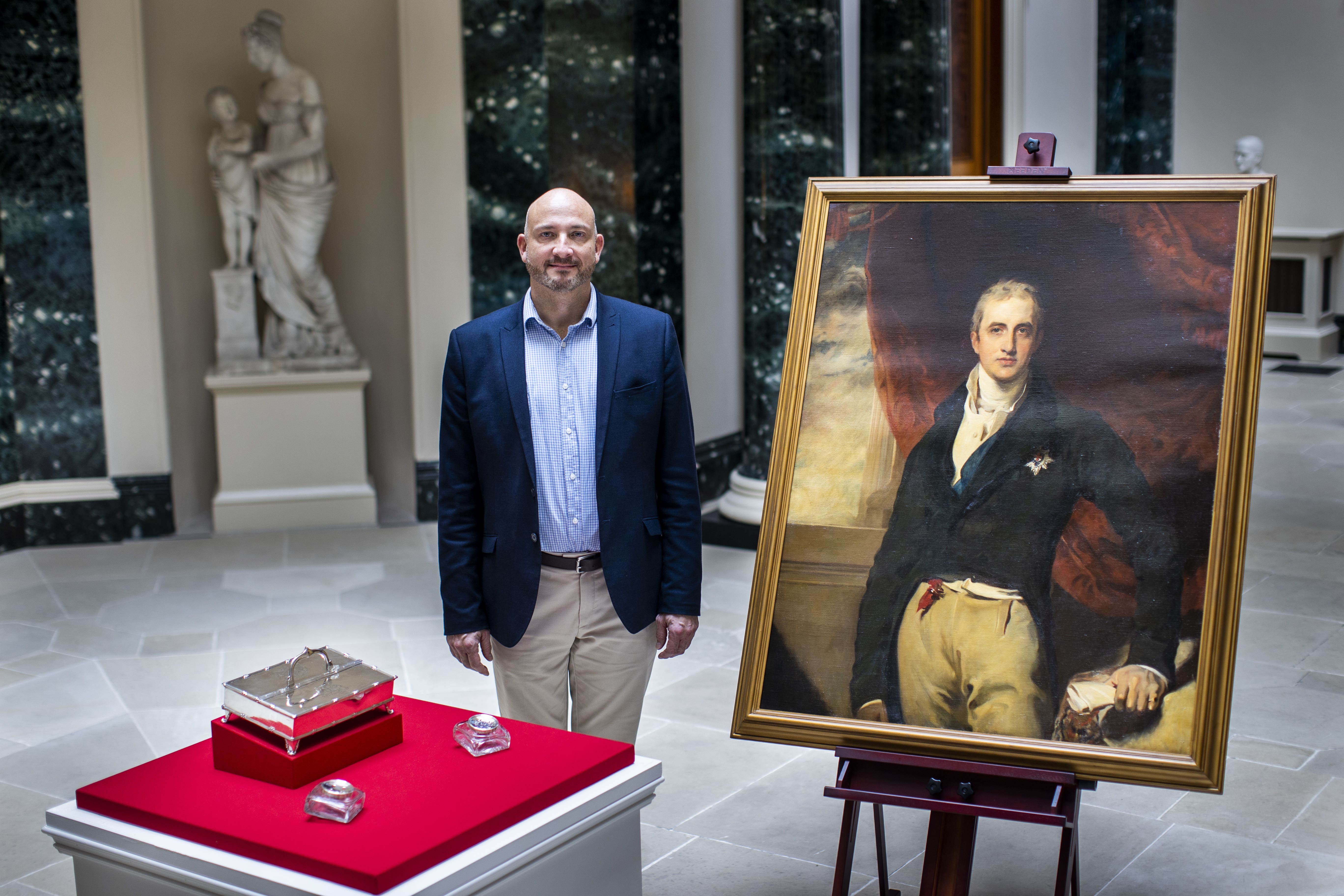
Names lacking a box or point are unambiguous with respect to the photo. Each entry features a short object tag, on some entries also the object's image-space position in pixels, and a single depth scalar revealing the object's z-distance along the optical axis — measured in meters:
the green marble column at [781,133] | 6.73
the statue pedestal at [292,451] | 7.70
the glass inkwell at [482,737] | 2.41
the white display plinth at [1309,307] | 13.29
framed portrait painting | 2.50
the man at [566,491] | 2.99
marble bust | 12.56
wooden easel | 2.47
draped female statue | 7.45
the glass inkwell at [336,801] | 2.12
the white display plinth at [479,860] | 2.04
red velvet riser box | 2.27
